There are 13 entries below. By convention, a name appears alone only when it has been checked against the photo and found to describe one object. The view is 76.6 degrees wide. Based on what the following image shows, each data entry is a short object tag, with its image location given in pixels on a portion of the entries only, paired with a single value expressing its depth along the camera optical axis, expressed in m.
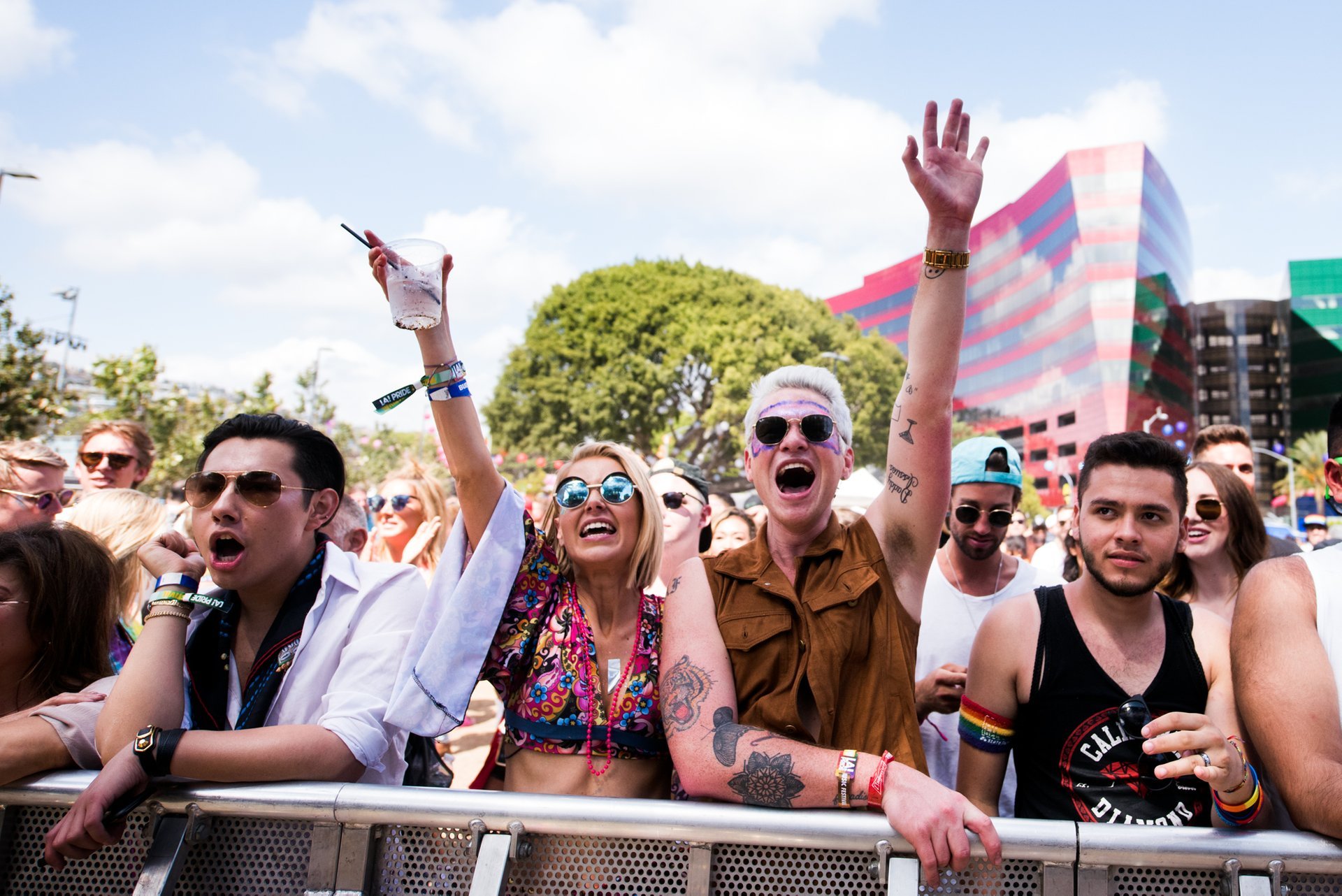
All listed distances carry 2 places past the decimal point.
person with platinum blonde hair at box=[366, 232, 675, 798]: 2.15
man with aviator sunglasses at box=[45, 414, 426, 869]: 2.00
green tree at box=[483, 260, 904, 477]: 31.98
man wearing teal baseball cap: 3.17
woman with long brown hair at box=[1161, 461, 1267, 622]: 3.57
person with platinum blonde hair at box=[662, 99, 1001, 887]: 1.86
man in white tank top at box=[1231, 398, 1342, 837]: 1.71
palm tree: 53.00
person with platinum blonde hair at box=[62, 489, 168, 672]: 3.61
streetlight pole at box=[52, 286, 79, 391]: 29.11
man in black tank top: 2.00
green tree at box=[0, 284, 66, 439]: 16.00
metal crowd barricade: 1.61
